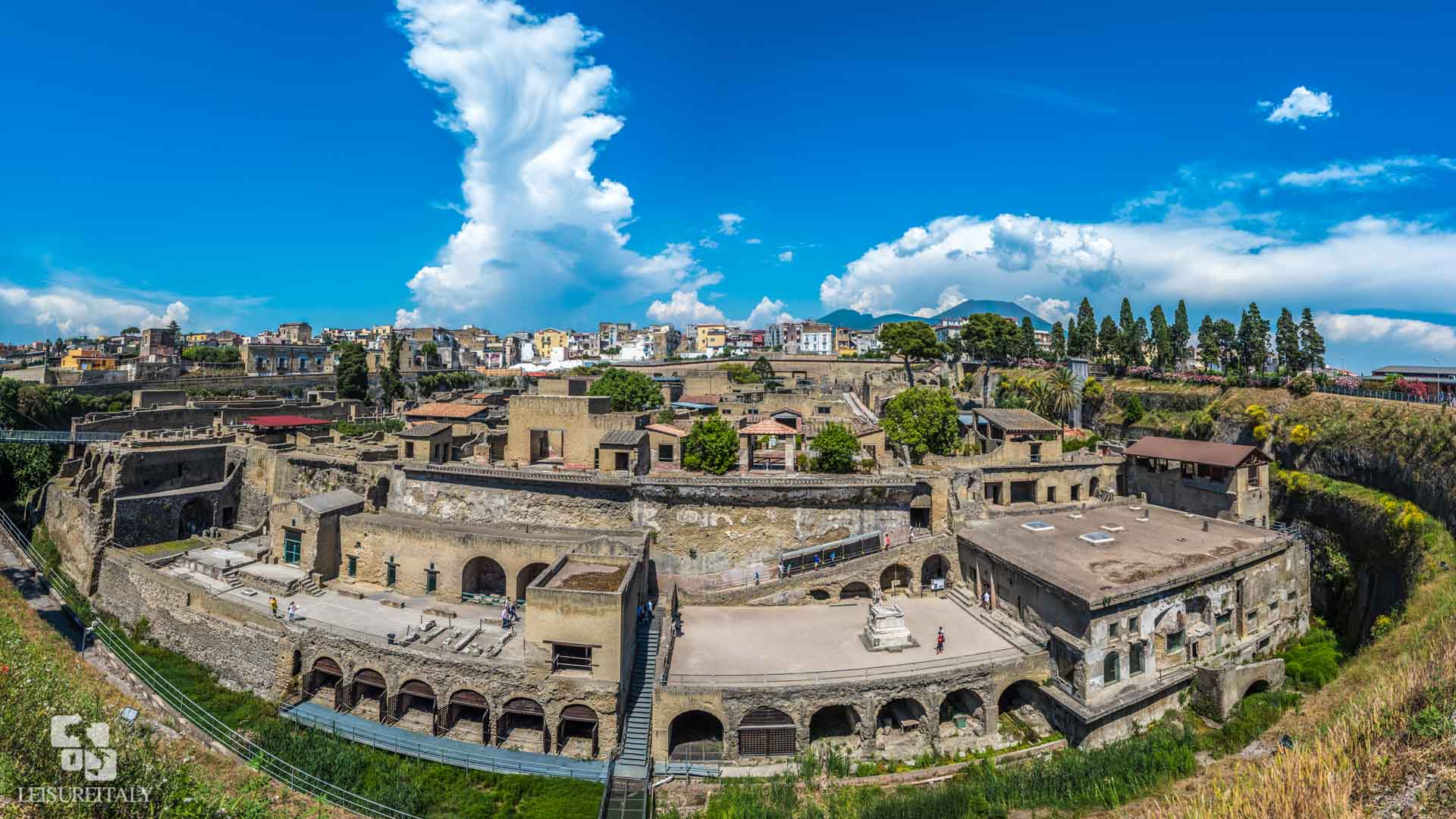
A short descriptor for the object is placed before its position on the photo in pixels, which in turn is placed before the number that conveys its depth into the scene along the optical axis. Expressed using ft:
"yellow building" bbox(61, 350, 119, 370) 263.08
